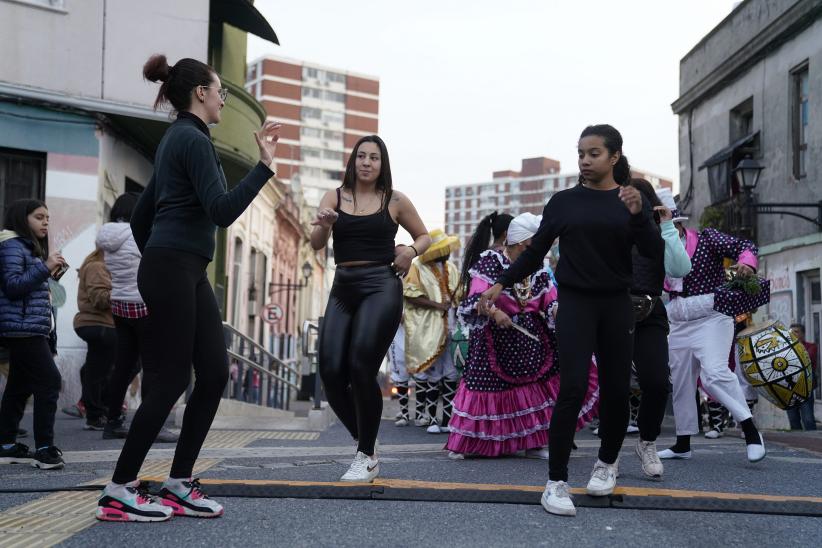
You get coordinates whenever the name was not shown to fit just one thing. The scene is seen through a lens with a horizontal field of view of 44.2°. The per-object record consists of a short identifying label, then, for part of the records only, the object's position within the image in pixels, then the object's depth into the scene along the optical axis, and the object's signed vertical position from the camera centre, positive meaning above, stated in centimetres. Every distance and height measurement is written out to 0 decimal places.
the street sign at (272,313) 3325 -18
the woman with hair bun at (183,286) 411 +8
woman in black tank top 537 +13
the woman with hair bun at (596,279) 481 +16
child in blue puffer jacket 621 -15
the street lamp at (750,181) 1884 +251
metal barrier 1434 -101
